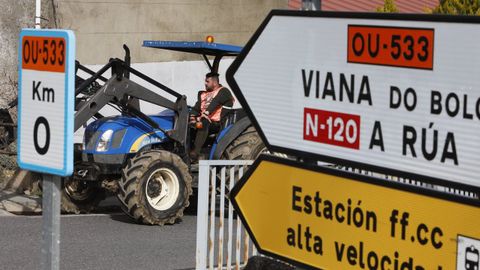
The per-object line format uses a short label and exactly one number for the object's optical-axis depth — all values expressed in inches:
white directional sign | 246.8
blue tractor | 913.9
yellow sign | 252.8
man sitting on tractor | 984.0
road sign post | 346.5
